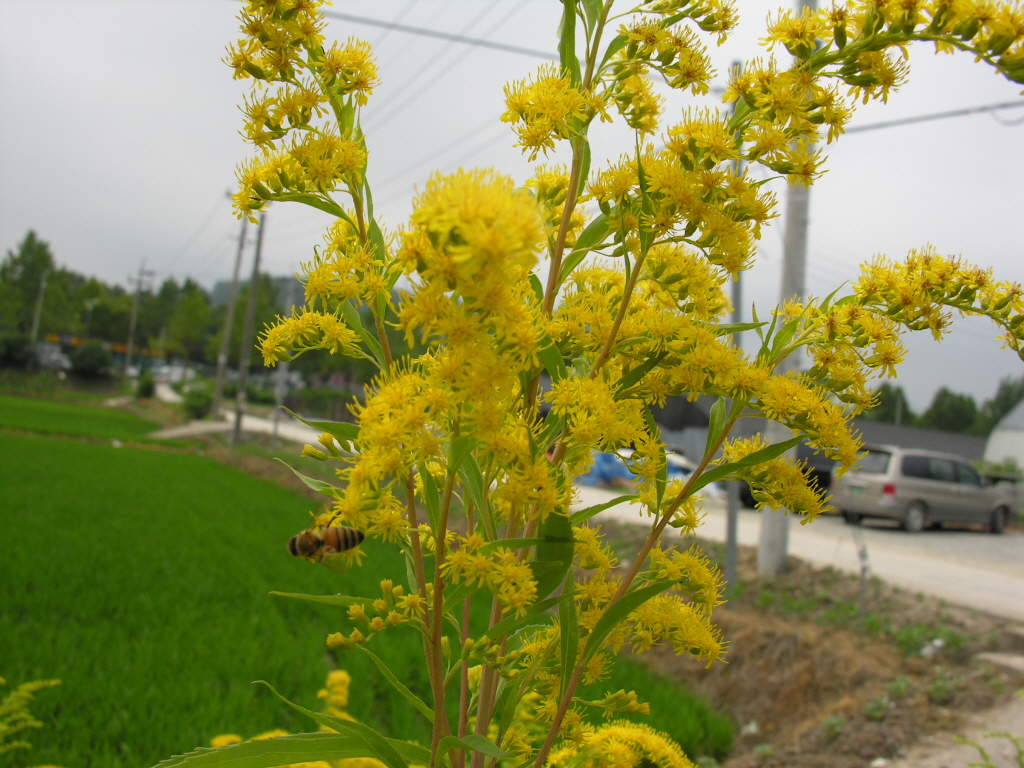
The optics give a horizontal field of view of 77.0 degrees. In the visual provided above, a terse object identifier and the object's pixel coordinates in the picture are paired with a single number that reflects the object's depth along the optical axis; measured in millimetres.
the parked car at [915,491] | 12438
